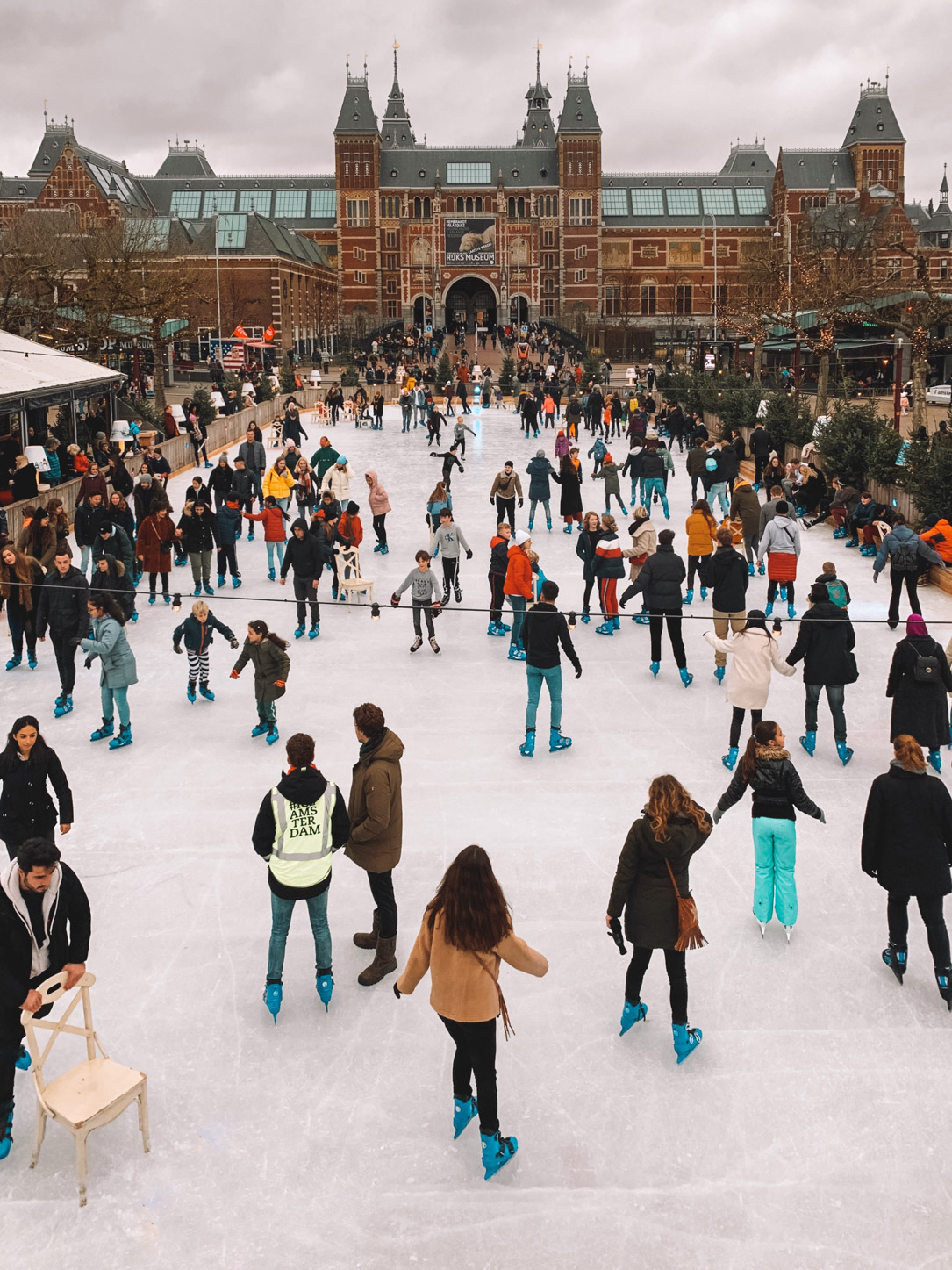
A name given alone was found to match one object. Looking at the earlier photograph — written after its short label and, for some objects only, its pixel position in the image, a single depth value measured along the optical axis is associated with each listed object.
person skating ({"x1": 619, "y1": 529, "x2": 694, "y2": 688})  9.83
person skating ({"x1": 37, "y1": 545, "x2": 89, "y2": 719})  9.41
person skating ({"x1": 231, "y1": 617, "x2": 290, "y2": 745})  8.40
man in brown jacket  5.22
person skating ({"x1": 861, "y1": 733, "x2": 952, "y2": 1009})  5.18
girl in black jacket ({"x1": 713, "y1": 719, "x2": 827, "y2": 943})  5.64
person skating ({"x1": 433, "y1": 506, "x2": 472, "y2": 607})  11.88
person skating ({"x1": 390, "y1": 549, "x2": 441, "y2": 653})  10.56
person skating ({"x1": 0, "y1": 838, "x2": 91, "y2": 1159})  4.20
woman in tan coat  3.86
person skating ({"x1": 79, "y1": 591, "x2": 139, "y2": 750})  8.50
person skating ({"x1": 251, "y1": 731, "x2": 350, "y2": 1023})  4.96
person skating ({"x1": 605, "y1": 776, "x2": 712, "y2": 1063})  4.62
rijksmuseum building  76.56
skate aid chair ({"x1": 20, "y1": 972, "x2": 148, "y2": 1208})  4.01
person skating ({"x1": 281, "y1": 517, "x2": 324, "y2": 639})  11.24
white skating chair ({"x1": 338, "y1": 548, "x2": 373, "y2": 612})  12.73
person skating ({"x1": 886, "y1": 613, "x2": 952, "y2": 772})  7.33
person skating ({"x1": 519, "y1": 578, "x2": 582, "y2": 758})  8.20
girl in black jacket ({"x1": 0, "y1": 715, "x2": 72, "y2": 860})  5.79
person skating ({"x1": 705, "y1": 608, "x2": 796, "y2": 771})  7.89
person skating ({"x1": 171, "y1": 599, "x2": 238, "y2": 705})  9.26
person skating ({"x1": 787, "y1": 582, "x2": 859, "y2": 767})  8.02
